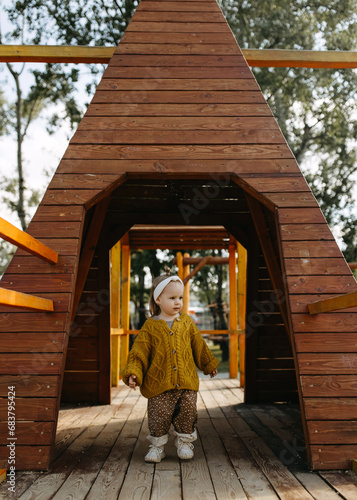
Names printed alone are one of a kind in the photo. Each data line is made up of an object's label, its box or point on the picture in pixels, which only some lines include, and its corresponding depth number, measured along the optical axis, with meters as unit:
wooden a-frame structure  3.18
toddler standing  3.41
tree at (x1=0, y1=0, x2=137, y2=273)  15.27
